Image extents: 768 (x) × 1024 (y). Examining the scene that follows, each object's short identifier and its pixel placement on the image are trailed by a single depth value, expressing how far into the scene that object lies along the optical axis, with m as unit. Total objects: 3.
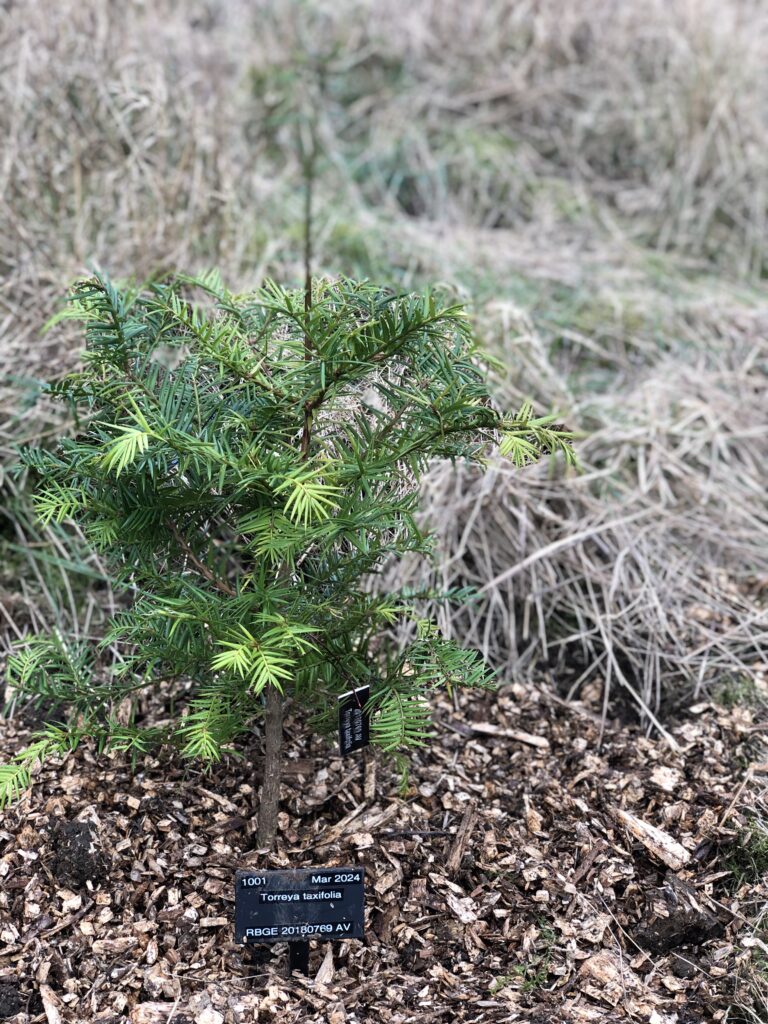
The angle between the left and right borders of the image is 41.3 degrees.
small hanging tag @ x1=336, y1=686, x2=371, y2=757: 1.62
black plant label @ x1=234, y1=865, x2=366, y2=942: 1.59
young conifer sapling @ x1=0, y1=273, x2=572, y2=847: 1.42
